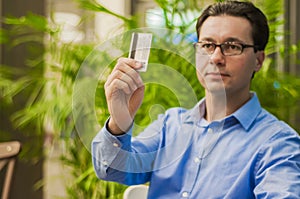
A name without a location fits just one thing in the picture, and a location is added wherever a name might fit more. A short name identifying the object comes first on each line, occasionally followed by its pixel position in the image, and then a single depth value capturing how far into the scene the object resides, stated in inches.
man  45.8
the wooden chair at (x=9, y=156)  69.3
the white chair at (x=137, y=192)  57.7
